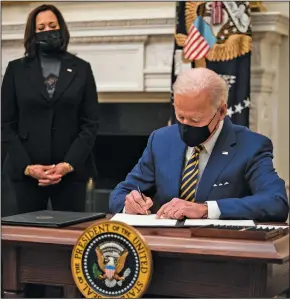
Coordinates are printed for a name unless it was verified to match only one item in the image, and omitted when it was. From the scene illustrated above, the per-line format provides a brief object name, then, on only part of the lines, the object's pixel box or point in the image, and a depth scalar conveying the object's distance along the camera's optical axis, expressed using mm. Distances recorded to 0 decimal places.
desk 2387
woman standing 3135
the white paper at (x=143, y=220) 2576
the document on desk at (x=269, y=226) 2506
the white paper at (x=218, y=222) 2553
